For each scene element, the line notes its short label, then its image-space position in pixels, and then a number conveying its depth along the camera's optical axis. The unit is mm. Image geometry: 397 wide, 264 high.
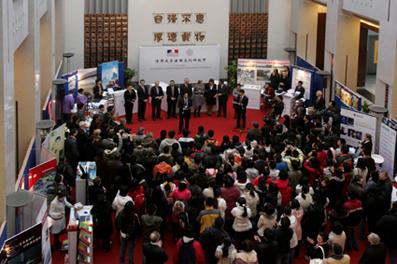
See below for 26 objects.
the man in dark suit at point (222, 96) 19469
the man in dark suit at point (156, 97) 19250
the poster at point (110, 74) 20312
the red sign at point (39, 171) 11130
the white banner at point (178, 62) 22312
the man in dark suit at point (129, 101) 18750
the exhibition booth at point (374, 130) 13586
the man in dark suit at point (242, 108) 18344
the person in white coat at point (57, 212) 10508
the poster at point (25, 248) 7830
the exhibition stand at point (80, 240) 9859
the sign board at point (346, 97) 16688
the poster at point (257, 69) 21750
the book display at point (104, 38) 22031
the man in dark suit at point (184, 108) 18047
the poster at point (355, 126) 14673
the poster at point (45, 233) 8756
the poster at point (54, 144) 12430
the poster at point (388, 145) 13473
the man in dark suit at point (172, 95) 19250
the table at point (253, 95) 20484
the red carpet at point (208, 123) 18500
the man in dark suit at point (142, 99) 19031
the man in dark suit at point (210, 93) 19656
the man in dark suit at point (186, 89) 18812
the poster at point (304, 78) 19734
